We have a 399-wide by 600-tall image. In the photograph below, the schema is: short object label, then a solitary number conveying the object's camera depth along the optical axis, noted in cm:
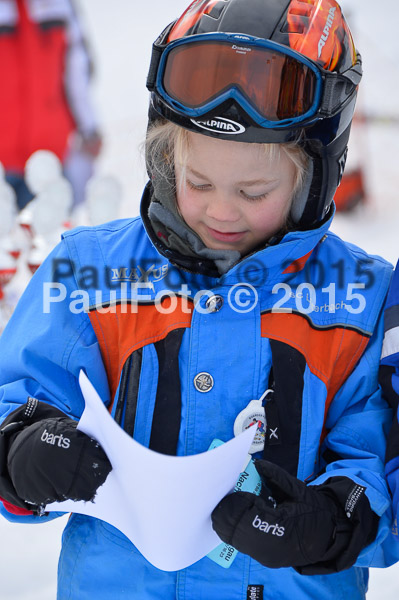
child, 207
